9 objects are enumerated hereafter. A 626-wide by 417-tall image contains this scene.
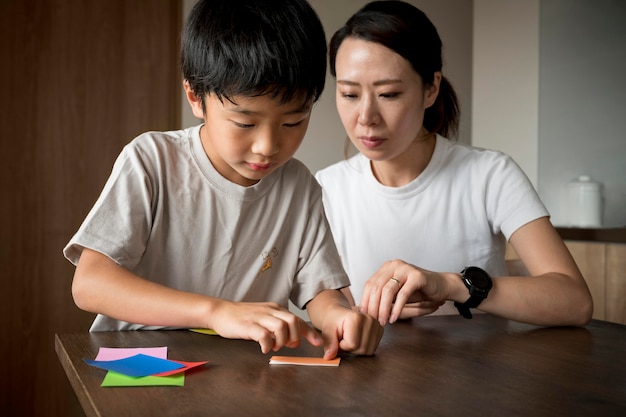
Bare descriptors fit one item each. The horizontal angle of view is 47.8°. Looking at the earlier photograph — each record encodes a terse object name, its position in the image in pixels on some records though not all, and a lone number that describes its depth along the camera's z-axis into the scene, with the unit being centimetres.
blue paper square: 82
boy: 104
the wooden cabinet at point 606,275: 278
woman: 153
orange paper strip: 90
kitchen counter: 285
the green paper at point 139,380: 78
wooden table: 71
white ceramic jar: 308
